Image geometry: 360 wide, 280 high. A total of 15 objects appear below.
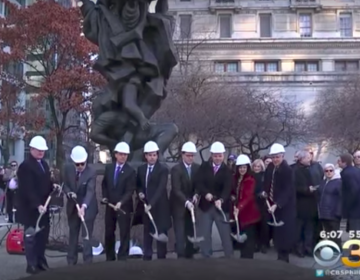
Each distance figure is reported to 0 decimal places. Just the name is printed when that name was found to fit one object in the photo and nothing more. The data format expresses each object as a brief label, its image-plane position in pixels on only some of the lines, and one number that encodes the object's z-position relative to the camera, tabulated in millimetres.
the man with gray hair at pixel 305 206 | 11305
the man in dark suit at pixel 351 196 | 10406
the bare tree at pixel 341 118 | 33969
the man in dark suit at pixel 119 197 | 9195
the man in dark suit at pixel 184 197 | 9344
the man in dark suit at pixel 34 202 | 8992
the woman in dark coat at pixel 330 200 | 10805
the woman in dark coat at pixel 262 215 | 10133
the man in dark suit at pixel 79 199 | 9102
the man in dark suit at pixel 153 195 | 9164
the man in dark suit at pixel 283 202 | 9523
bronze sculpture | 11617
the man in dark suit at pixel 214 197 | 9367
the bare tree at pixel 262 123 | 32656
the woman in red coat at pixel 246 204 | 9547
